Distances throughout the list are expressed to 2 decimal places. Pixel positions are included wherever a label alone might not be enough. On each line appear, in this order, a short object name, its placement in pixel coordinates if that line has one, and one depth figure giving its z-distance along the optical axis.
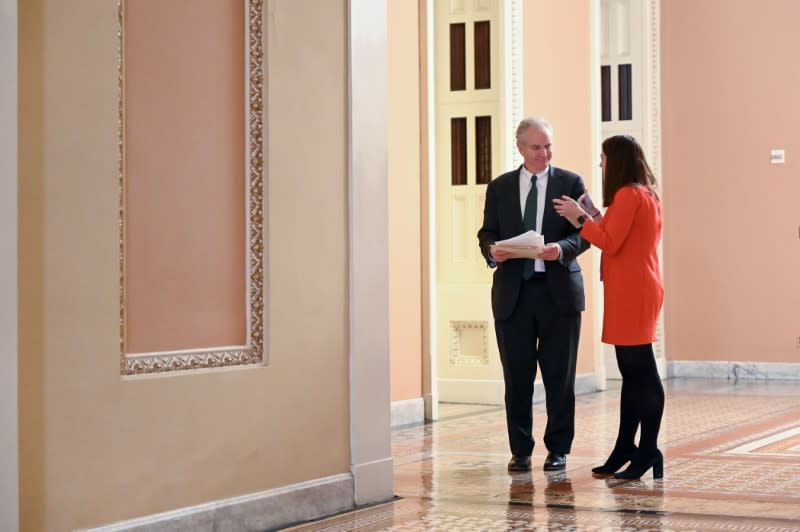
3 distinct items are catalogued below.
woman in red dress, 4.85
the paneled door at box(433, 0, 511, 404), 8.44
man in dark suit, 5.15
